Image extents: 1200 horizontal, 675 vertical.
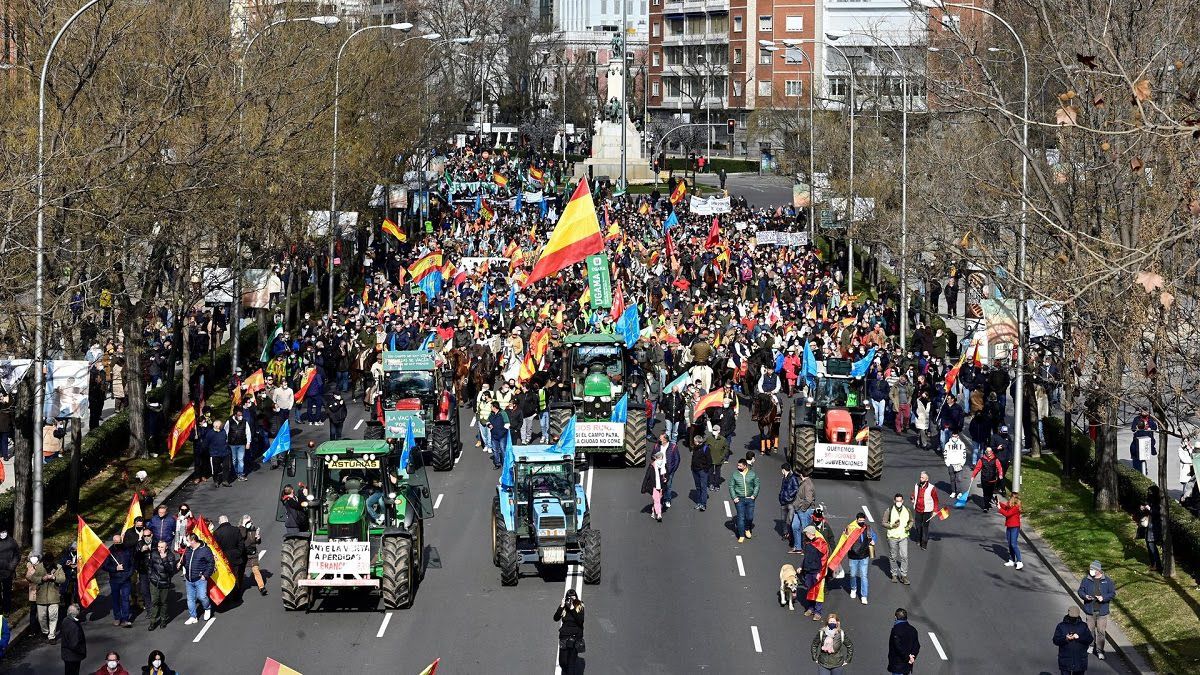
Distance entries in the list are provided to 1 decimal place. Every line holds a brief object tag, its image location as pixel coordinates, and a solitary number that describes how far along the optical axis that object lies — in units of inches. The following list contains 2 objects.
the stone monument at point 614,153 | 4644.4
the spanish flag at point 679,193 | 3436.0
